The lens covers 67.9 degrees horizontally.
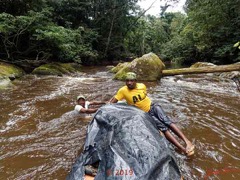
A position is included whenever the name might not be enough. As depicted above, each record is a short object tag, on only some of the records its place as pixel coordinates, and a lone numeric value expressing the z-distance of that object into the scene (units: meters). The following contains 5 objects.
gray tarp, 1.56
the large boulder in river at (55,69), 9.35
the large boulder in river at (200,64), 10.03
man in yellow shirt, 2.79
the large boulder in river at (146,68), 7.82
